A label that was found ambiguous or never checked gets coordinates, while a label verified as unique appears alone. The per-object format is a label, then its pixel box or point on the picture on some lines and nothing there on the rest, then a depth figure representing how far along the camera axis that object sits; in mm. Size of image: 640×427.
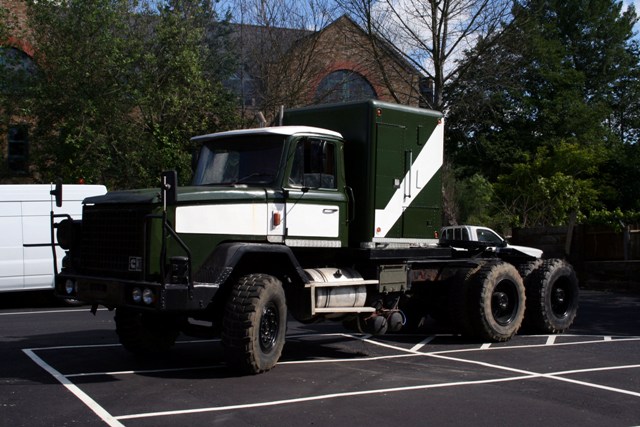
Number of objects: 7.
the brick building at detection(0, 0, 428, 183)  26891
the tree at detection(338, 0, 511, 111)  26031
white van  15938
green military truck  8508
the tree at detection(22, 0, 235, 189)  21359
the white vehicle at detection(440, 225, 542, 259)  20484
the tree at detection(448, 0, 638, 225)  27766
